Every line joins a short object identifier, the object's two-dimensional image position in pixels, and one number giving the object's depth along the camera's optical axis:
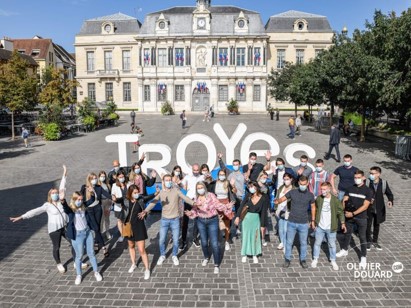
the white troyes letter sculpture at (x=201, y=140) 10.78
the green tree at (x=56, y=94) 24.62
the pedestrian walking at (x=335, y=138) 15.59
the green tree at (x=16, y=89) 22.23
